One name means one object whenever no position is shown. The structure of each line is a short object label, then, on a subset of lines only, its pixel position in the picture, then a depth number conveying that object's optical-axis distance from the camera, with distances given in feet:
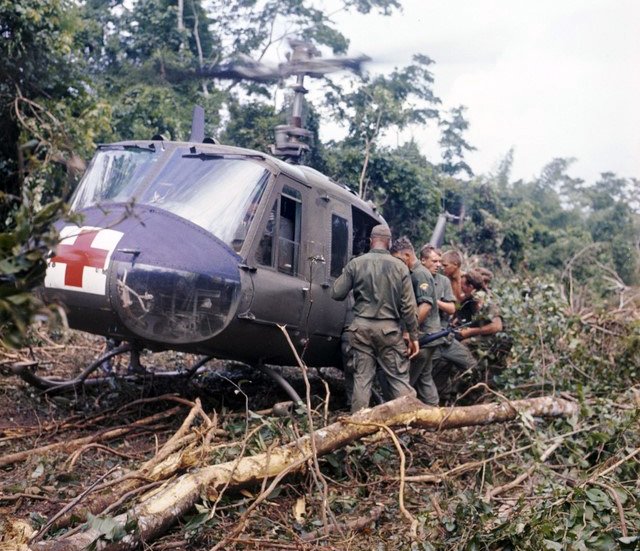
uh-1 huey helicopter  18.86
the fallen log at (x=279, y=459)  12.46
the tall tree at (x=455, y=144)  87.35
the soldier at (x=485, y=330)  26.89
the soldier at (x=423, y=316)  24.23
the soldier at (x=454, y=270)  27.45
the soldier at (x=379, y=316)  22.29
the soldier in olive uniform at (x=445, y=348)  25.76
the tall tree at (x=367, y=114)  61.82
